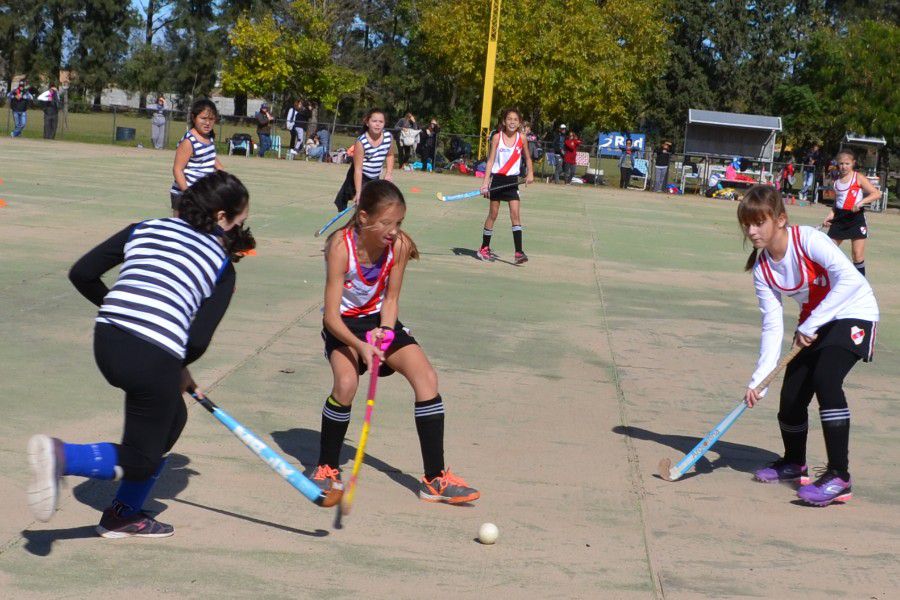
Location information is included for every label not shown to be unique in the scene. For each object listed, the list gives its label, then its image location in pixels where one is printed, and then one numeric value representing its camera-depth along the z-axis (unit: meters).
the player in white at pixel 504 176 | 13.41
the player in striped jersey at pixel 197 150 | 10.59
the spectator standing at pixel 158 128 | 33.81
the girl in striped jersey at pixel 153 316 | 4.00
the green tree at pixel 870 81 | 35.47
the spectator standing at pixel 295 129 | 33.75
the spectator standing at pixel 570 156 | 31.70
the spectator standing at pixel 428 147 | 33.16
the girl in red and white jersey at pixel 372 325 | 4.91
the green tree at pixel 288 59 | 44.88
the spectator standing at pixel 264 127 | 32.69
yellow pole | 33.75
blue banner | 47.25
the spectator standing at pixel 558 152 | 32.19
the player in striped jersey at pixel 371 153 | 12.88
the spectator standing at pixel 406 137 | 33.06
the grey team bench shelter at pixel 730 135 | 40.05
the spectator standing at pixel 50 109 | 33.50
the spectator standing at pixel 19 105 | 32.59
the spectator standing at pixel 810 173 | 32.97
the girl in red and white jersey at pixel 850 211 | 13.24
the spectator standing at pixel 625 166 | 32.56
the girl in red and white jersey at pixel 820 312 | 5.38
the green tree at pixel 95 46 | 76.81
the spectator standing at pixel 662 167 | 31.56
